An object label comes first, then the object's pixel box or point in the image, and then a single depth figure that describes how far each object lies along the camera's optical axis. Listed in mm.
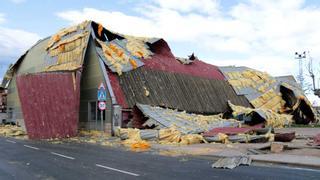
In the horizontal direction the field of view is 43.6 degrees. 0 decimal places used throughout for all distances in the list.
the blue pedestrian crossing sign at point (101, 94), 24336
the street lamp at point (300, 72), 69550
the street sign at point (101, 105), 24111
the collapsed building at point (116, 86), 27094
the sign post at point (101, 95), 24234
